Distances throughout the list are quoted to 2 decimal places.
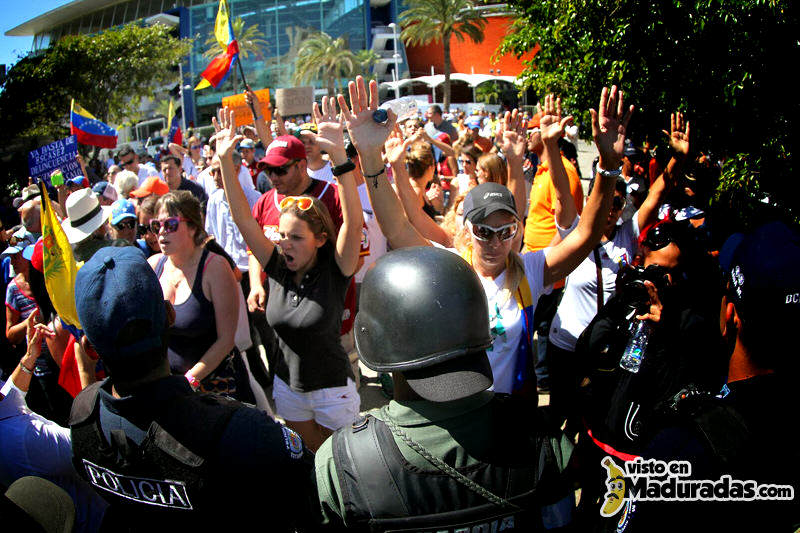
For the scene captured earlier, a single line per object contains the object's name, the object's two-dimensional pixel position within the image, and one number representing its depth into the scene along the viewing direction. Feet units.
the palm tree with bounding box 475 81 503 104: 150.71
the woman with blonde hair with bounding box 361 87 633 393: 8.43
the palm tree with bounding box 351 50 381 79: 184.75
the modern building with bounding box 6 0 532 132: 211.20
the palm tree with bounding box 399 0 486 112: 123.24
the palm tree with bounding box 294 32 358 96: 178.40
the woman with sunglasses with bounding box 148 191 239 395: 9.75
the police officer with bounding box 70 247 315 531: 4.83
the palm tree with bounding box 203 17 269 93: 171.32
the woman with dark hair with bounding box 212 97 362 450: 9.62
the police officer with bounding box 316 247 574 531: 4.40
